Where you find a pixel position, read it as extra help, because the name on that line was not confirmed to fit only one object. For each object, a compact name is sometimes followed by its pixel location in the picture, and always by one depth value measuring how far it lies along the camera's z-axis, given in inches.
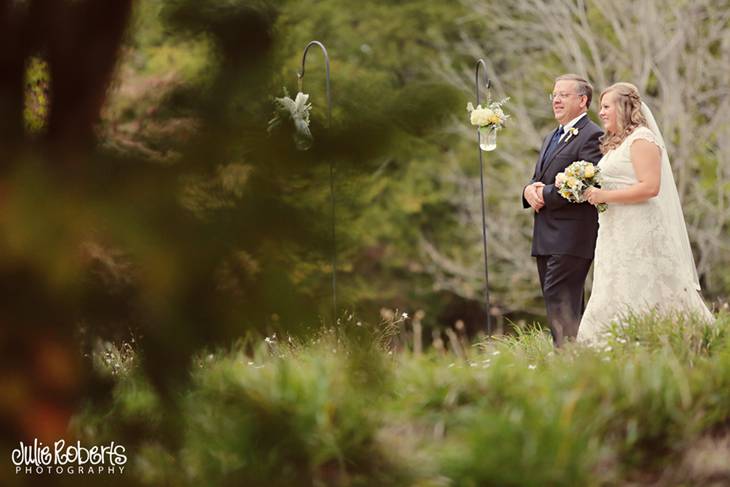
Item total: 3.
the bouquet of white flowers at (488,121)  545.3
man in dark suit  495.5
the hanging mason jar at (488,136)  556.7
